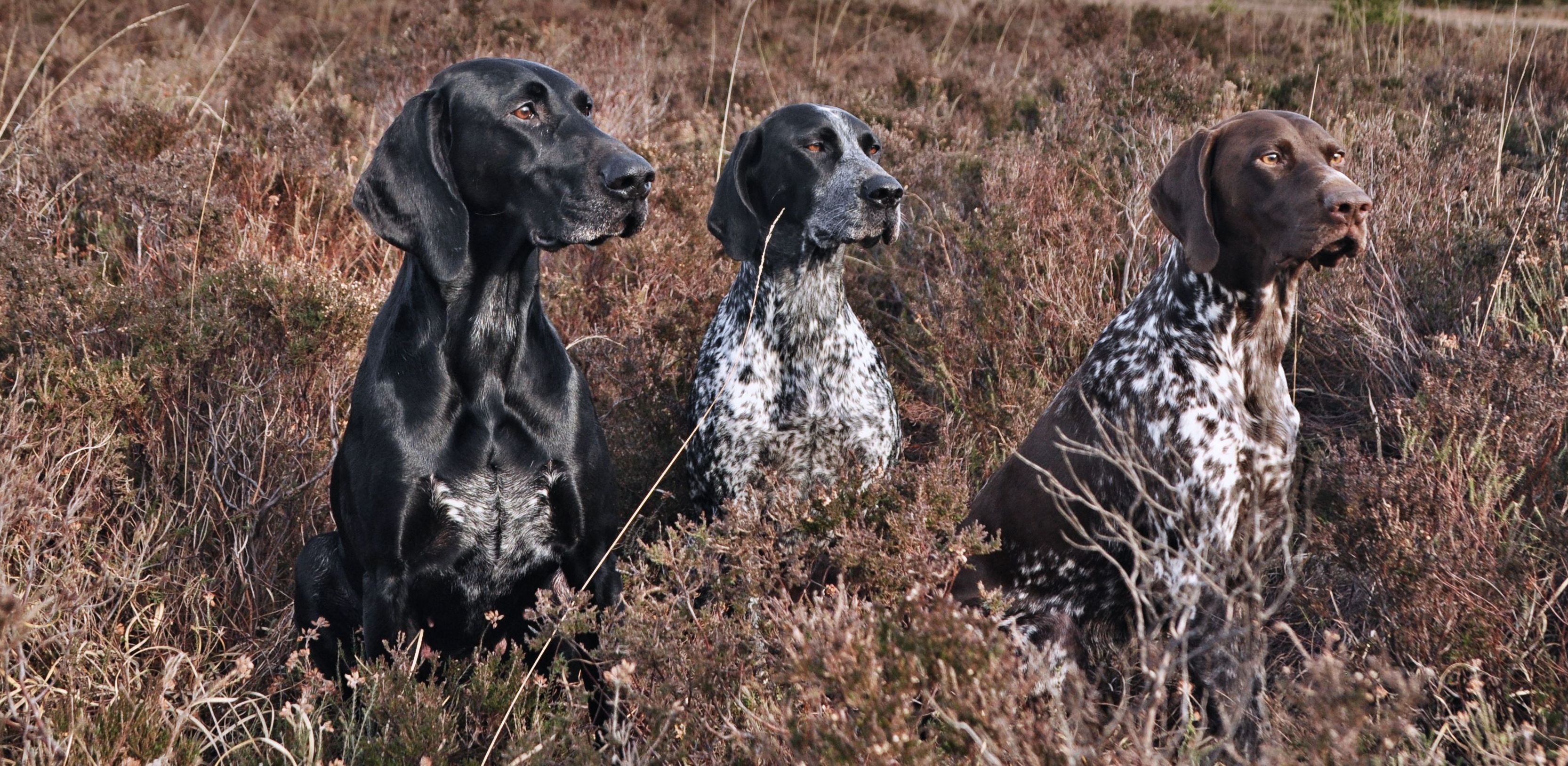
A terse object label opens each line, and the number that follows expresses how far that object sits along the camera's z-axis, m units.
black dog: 2.86
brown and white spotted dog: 2.89
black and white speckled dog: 3.68
